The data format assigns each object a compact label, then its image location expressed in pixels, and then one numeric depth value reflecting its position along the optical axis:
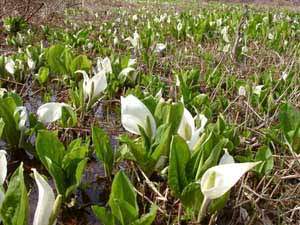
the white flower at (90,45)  3.65
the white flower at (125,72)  2.27
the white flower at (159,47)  3.44
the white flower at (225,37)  3.82
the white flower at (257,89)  2.08
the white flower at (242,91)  1.94
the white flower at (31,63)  2.59
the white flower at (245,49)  3.39
